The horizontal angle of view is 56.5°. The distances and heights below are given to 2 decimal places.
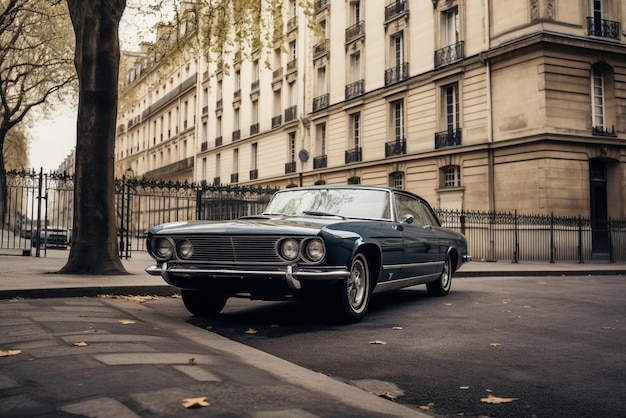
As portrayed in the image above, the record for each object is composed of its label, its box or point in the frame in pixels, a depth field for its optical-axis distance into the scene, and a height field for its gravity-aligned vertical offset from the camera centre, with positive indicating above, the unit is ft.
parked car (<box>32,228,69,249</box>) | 87.51 +0.27
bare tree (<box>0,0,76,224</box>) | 85.56 +29.78
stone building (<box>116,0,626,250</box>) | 70.44 +19.98
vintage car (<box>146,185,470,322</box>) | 18.33 -0.42
